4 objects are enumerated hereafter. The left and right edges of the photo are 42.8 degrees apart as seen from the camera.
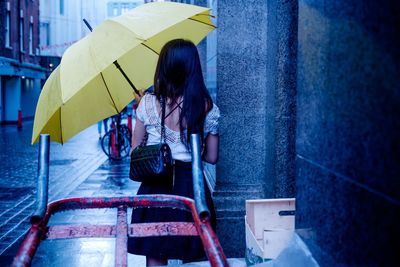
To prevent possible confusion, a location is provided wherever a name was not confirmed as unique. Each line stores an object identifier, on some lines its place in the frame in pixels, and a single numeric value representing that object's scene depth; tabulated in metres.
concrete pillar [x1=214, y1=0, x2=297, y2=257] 4.63
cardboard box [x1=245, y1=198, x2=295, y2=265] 2.64
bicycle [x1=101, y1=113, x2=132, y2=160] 13.22
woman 2.91
